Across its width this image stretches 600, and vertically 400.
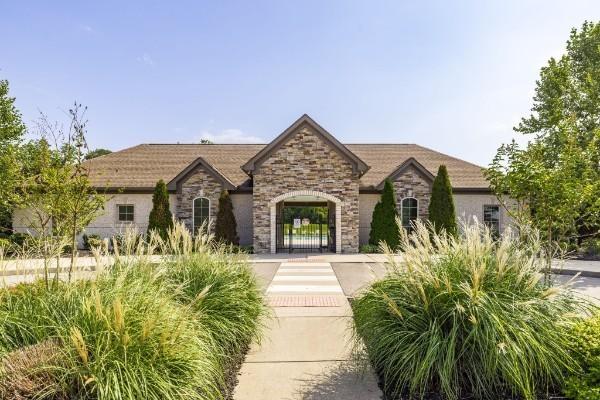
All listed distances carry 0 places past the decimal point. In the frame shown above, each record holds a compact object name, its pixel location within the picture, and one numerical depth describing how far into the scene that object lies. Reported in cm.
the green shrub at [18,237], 1766
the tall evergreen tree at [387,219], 1825
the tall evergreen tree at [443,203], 1830
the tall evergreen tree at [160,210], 1830
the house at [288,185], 1798
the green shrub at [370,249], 1817
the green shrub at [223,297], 463
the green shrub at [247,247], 1762
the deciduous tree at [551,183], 526
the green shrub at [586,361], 334
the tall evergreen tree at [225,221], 1831
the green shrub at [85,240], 1908
